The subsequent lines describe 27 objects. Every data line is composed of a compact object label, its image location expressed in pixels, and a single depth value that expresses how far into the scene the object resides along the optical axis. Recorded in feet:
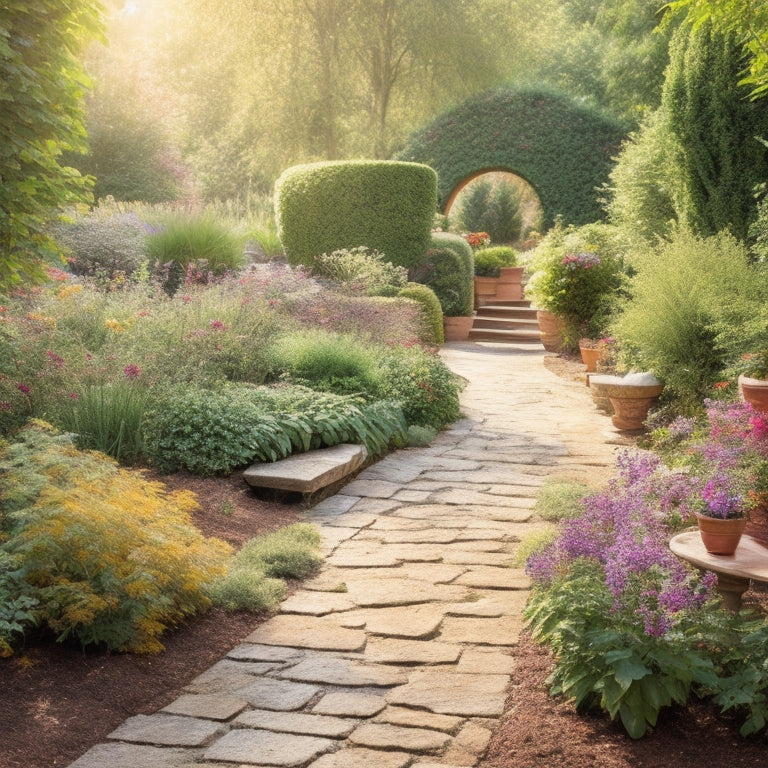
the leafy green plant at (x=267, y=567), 13.80
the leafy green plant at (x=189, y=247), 38.96
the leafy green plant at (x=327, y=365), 25.23
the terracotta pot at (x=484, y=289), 57.41
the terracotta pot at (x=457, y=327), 48.98
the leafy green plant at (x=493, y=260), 57.77
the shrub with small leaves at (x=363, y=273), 39.42
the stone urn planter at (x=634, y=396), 25.96
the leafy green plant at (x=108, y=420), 19.35
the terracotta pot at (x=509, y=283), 57.11
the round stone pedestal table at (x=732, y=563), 11.40
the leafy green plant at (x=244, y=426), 19.54
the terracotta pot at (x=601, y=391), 27.40
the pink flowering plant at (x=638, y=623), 9.66
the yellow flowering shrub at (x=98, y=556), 11.81
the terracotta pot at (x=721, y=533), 11.73
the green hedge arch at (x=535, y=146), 59.88
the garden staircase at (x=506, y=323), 50.19
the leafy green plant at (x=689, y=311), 23.79
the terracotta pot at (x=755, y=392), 16.93
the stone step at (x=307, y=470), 18.92
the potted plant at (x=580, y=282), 38.50
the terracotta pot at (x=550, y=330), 43.29
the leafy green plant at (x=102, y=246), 38.27
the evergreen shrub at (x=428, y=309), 40.11
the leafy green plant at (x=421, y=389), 26.78
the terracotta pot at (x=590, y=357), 35.10
